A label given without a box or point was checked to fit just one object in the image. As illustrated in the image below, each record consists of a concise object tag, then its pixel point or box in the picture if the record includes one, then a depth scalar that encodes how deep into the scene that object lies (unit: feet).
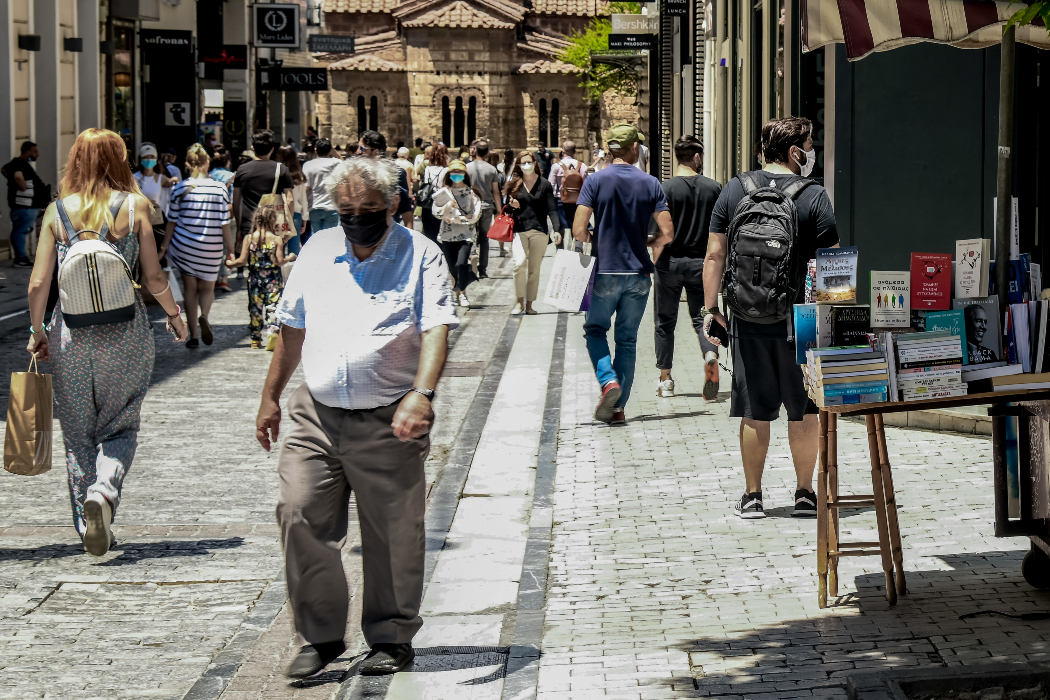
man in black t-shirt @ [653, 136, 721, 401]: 69.62
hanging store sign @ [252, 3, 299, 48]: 256.73
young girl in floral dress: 86.94
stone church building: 591.37
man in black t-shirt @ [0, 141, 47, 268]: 142.72
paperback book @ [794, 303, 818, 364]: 35.99
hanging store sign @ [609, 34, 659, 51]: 199.31
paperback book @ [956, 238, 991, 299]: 33.73
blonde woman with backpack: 43.93
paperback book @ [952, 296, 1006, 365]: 34.42
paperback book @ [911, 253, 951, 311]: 34.30
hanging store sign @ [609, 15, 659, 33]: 200.34
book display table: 35.99
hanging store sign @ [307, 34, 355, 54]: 332.80
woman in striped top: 87.35
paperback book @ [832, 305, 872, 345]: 35.27
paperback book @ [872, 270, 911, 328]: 34.50
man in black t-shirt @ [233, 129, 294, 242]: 96.48
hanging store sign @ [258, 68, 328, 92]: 265.34
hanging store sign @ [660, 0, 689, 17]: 165.68
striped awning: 35.60
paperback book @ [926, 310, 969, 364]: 34.42
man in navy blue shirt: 63.87
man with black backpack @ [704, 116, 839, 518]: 44.06
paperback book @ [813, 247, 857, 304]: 35.47
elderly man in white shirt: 32.60
